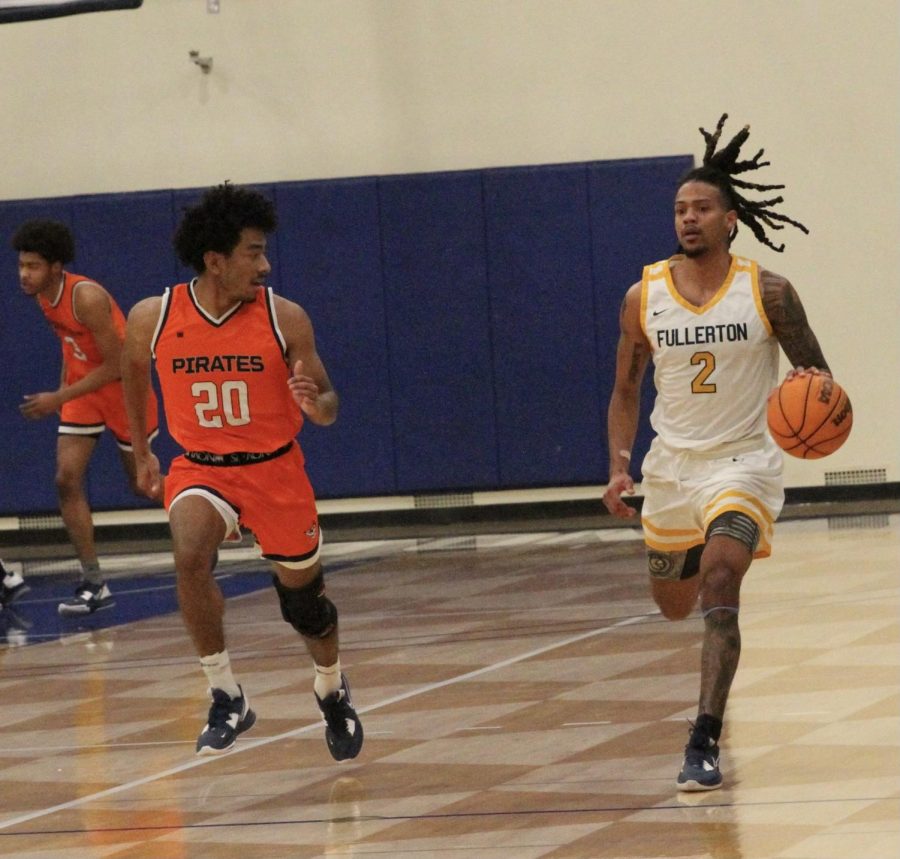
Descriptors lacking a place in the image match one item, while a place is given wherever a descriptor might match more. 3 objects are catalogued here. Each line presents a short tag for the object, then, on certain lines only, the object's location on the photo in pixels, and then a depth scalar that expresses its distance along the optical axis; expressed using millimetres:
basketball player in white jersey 10711
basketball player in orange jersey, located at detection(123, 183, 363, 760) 11469
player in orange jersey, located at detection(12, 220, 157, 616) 18875
